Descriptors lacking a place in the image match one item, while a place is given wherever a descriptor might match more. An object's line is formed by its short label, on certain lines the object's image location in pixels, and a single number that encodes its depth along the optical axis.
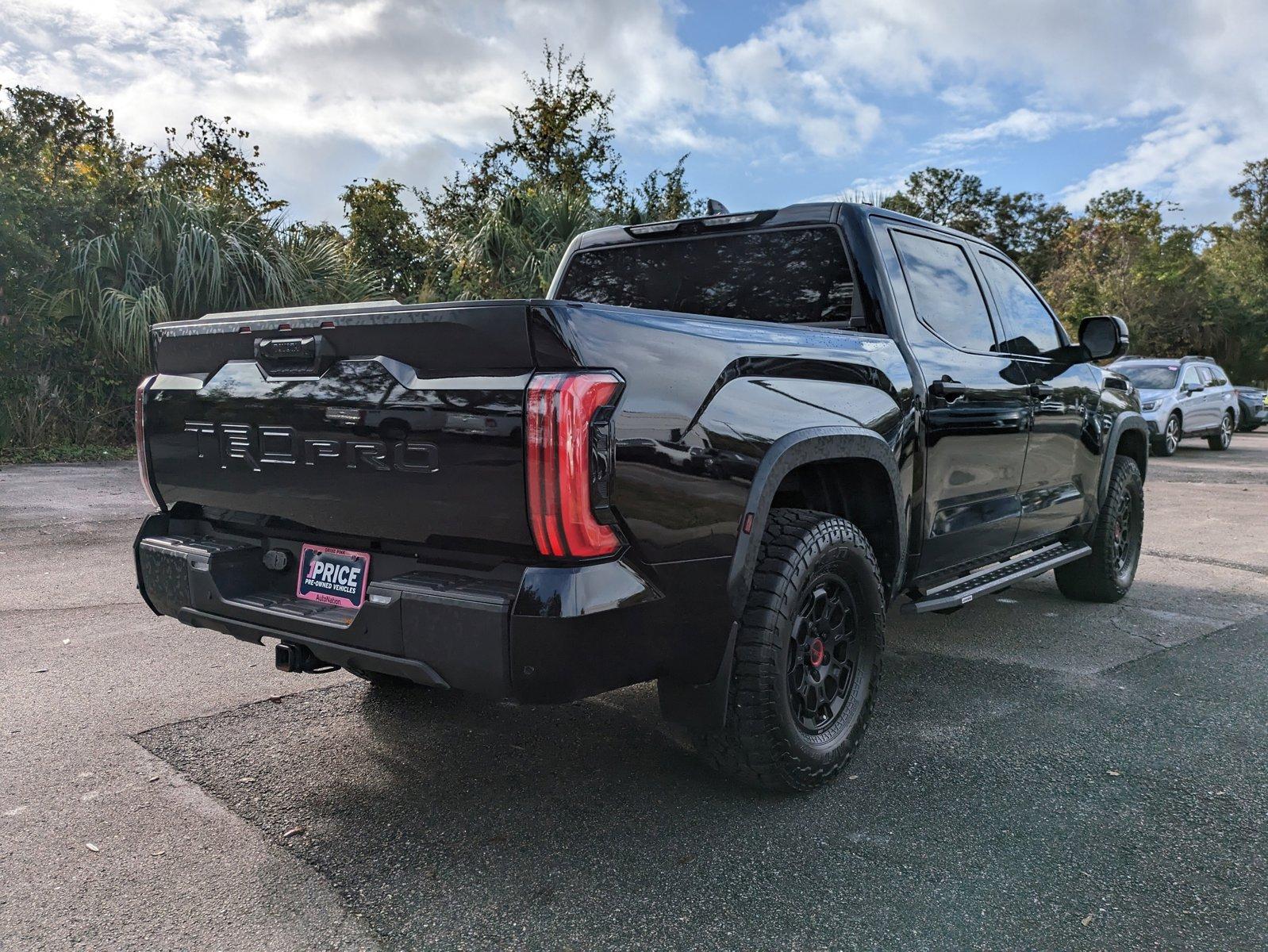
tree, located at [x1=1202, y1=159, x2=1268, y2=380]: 37.03
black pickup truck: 2.37
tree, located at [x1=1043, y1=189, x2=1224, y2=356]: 36.12
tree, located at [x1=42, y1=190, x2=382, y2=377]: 11.76
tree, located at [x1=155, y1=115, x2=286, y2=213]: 13.49
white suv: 16.44
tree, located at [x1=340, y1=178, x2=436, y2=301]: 26.11
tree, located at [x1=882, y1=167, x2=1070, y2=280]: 42.84
